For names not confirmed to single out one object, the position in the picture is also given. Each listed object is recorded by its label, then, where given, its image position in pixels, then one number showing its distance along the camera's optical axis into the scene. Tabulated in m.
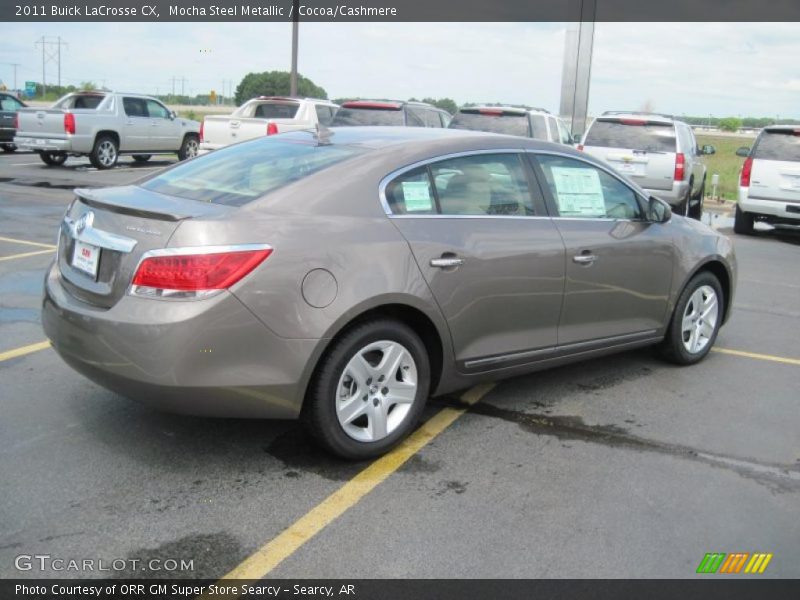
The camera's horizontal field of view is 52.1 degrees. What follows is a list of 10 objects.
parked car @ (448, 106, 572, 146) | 13.83
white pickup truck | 14.70
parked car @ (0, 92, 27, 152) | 22.38
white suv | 12.94
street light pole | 23.03
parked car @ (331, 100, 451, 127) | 14.65
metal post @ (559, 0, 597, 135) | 21.55
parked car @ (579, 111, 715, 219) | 13.21
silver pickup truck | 18.56
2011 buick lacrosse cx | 3.49
